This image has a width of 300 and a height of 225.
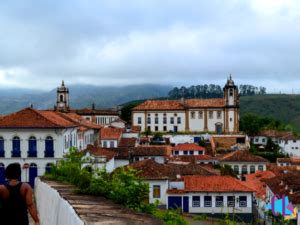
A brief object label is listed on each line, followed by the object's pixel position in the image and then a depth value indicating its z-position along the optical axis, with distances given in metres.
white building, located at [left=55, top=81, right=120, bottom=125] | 76.50
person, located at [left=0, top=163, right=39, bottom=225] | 6.28
